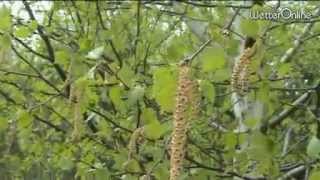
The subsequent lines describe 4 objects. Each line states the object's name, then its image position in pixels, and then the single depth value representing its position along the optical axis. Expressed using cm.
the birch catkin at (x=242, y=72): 95
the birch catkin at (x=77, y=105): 104
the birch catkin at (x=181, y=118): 90
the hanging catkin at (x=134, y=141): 104
